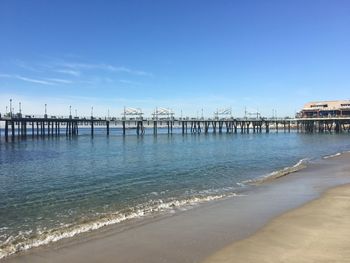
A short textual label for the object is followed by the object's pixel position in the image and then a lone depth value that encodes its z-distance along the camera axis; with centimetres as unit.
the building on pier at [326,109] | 13700
